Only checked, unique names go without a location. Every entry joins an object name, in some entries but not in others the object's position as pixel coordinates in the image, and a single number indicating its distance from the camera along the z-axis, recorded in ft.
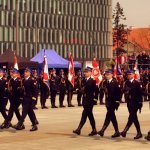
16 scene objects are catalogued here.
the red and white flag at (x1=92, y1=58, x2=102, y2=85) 107.45
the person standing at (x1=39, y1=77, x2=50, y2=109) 99.96
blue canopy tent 145.89
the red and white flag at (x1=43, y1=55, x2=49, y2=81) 101.59
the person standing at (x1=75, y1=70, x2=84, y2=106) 106.32
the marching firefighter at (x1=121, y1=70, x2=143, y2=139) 55.26
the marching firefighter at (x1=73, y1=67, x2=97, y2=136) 57.67
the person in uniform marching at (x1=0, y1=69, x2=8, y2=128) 65.00
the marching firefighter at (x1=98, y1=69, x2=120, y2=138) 56.13
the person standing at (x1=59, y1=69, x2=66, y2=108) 103.76
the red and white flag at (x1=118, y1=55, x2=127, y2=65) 178.71
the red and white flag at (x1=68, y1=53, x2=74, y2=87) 106.11
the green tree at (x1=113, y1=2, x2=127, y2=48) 438.40
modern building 343.26
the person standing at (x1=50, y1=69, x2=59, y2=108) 102.47
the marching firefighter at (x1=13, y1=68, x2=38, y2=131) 61.62
